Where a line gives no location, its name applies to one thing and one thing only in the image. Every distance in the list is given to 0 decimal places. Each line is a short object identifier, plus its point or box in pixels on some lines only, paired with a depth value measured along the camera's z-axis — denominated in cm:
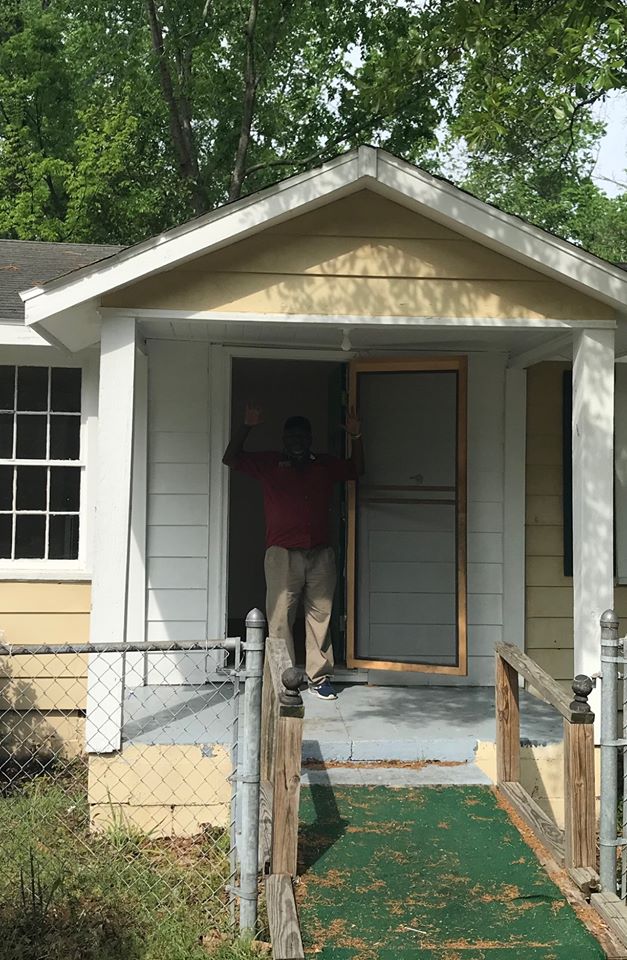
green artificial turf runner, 413
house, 603
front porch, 588
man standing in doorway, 719
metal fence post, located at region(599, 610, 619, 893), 455
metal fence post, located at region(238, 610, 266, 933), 416
